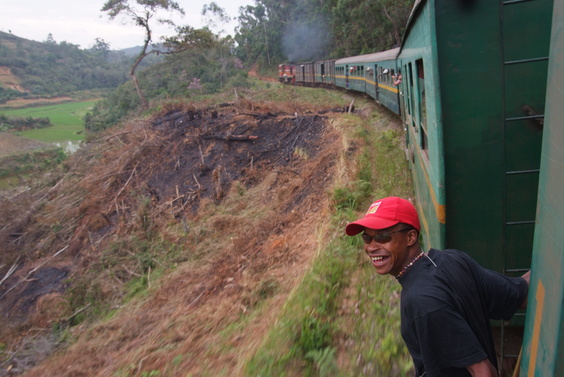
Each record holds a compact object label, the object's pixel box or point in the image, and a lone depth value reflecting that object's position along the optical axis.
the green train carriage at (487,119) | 2.57
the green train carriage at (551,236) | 1.26
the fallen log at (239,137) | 14.59
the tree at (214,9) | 48.31
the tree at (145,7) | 26.08
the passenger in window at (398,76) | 9.02
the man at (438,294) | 1.62
